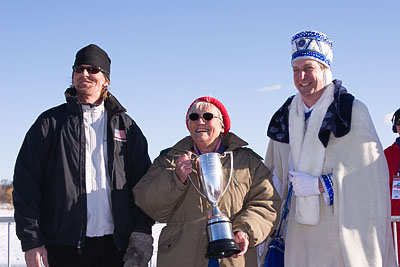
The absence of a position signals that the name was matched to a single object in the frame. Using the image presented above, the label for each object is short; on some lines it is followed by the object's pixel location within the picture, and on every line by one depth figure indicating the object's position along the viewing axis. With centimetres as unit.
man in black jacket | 312
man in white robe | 310
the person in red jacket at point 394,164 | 543
